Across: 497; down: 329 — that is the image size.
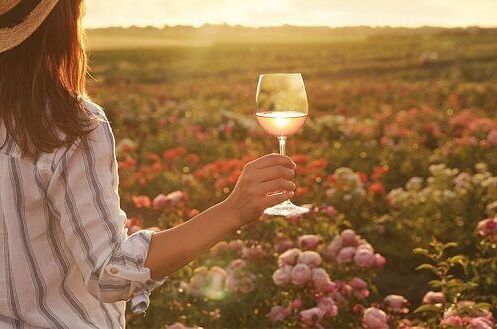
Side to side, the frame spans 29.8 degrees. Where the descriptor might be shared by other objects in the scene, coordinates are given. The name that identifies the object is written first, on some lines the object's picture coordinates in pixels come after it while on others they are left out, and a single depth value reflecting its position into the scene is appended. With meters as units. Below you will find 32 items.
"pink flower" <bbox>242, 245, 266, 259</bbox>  4.77
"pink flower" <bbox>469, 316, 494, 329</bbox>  3.77
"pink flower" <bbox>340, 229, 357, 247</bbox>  4.79
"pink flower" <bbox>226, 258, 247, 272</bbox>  4.65
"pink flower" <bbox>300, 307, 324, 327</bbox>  4.20
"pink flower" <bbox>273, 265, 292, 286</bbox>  4.40
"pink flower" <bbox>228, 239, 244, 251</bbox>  4.90
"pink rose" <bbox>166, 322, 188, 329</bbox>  4.09
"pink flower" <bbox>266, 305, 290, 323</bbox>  4.41
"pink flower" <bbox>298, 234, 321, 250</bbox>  4.69
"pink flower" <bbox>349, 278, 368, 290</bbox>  4.56
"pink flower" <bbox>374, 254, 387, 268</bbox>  4.64
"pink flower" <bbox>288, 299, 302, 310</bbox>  4.37
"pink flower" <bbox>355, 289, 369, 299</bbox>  4.59
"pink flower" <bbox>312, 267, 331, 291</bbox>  4.37
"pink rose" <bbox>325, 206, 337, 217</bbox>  5.33
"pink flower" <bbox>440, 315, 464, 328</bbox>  3.88
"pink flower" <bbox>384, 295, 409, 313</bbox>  4.51
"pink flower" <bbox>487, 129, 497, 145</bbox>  7.89
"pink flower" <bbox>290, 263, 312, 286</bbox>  4.38
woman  1.97
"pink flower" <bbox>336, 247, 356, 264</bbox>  4.72
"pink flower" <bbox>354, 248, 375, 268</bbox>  4.67
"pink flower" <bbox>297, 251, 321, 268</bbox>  4.41
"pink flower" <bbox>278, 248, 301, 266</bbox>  4.45
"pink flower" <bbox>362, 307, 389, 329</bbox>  4.12
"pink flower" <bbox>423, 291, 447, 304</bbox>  4.26
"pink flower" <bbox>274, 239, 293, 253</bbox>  4.79
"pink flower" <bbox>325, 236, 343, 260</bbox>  4.81
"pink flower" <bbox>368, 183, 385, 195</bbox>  6.55
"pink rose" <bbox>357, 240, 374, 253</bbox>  4.75
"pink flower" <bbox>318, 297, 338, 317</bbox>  4.30
